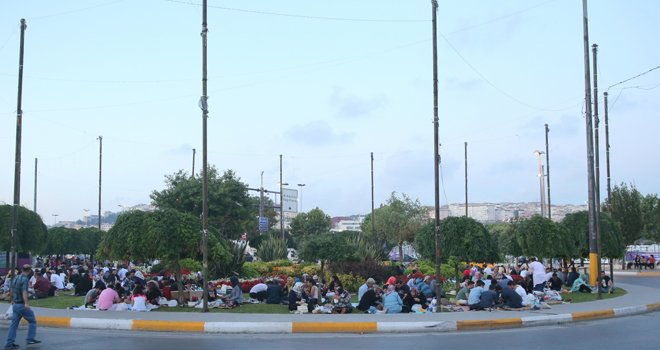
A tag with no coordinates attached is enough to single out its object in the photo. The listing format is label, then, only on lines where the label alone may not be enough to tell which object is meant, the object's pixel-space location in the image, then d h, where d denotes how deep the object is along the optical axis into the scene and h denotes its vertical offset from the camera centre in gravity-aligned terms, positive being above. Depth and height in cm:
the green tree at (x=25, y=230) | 3725 +18
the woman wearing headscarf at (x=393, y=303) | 1919 -196
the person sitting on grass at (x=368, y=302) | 1955 -197
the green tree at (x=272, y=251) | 4166 -107
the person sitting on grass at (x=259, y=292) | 2261 -196
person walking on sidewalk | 1357 -142
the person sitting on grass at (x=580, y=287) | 2658 -208
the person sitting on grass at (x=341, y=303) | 1917 -204
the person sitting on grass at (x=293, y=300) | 1986 -197
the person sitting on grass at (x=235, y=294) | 2084 -188
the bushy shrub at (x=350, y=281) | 2739 -195
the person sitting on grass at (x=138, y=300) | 1950 -193
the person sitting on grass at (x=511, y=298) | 1969 -188
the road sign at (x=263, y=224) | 5560 +79
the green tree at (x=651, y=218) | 6802 +165
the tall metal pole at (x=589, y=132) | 2423 +367
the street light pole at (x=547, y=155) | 5142 +605
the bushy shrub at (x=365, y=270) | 2927 -158
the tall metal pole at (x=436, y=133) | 1936 +287
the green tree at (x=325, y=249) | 2330 -53
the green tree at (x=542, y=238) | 3166 -20
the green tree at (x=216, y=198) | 5209 +272
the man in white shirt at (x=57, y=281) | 2898 -202
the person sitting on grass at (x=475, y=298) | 1966 -188
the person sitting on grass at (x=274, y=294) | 2184 -194
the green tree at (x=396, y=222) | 8281 +142
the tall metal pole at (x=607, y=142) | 3603 +513
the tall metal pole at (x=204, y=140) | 1891 +264
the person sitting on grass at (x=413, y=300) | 1969 -196
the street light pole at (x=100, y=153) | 6638 +788
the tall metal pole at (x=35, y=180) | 7472 +600
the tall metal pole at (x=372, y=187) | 6294 +432
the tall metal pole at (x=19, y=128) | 2323 +359
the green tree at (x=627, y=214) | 5366 +156
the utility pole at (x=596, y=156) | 2452 +292
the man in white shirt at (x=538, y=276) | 2425 -152
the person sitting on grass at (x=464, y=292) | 2184 -189
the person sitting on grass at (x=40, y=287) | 2467 -196
